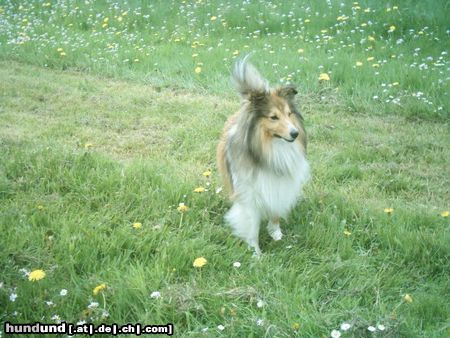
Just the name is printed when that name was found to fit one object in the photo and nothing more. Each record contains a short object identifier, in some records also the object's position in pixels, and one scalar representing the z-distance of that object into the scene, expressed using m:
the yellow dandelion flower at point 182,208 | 3.63
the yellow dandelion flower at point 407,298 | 2.74
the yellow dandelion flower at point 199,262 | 2.92
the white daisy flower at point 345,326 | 2.35
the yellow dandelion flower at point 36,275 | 2.68
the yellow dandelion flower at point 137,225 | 3.33
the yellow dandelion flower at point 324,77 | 6.55
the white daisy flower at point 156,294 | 2.62
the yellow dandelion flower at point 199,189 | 3.91
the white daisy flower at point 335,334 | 2.32
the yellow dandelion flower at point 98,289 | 2.63
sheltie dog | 3.29
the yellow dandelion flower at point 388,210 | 3.73
